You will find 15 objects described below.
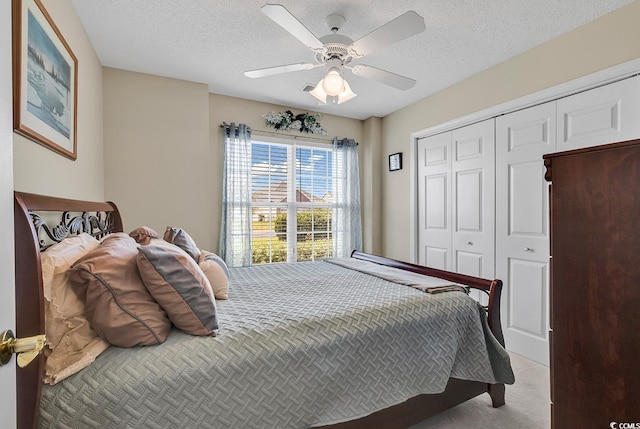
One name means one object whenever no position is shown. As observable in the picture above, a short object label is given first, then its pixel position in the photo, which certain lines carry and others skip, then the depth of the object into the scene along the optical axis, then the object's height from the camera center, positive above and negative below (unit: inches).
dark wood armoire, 43.6 -10.9
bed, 37.7 -23.1
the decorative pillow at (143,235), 71.3 -5.2
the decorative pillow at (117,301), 42.8 -12.7
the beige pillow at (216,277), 69.5 -14.7
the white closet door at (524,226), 100.5 -4.1
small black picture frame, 159.5 +28.3
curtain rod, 149.4 +40.8
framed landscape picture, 52.3 +27.2
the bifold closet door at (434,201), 137.1 +6.3
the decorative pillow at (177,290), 47.1 -12.1
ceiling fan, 64.5 +40.9
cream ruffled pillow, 39.5 -15.7
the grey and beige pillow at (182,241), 77.6 -7.0
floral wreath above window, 150.9 +47.1
